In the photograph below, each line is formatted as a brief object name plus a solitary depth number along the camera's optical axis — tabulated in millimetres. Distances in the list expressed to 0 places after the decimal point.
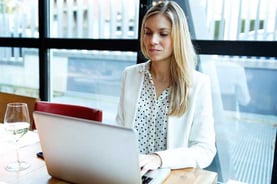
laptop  747
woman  1284
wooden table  915
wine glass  1025
